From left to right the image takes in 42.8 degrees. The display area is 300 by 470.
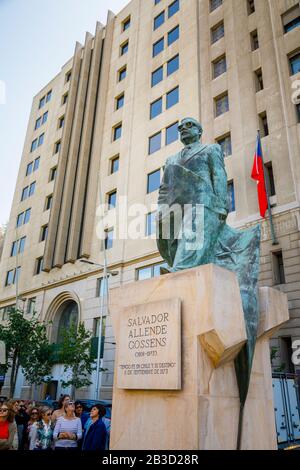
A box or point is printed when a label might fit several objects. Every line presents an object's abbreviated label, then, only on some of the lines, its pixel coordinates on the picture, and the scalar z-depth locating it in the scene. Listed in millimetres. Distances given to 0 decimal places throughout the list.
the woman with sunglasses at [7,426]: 5898
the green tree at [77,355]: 22062
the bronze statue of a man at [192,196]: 5199
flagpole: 17828
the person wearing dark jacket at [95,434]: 5750
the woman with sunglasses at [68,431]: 6090
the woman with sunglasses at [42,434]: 6395
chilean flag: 18002
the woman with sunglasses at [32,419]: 7941
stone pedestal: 3938
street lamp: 21194
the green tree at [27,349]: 26172
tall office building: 19469
